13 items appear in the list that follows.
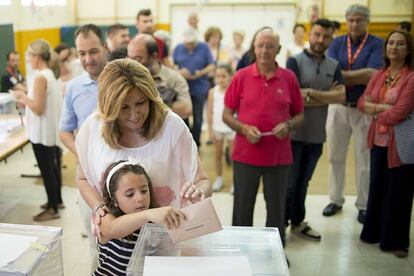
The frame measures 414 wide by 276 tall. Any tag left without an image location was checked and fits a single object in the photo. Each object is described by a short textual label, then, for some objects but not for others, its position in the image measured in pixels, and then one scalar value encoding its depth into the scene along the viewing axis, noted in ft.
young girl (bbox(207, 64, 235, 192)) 15.38
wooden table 11.31
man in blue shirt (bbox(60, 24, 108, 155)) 7.68
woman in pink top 9.82
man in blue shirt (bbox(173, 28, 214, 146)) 17.78
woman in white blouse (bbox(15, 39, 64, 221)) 11.98
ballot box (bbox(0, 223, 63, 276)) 3.83
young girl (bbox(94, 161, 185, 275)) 4.56
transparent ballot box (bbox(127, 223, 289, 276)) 3.95
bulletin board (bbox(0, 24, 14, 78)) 18.88
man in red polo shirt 8.84
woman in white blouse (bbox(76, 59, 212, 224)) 4.90
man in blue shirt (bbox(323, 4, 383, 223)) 11.69
